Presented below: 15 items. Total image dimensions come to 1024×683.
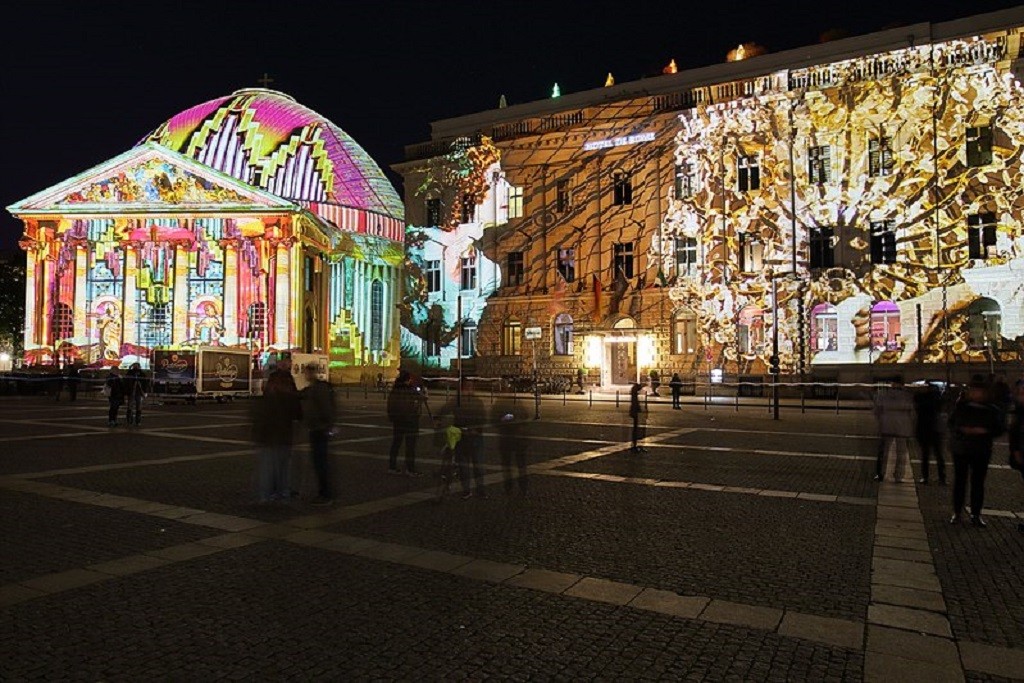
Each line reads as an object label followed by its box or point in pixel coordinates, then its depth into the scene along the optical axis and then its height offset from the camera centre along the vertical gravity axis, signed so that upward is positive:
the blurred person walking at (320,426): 10.66 -0.81
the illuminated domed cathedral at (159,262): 59.31 +8.70
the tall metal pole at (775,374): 26.95 -0.28
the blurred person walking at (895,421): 12.91 -0.94
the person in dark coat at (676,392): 32.81 -1.09
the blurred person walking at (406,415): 12.96 -0.80
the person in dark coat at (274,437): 10.45 -0.93
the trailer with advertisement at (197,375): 37.22 -0.23
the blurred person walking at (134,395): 22.22 -0.75
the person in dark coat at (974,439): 9.28 -0.91
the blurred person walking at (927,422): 13.52 -1.02
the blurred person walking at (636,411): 16.81 -0.98
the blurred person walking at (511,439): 11.42 -1.15
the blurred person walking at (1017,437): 9.20 -0.89
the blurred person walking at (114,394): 21.50 -0.66
